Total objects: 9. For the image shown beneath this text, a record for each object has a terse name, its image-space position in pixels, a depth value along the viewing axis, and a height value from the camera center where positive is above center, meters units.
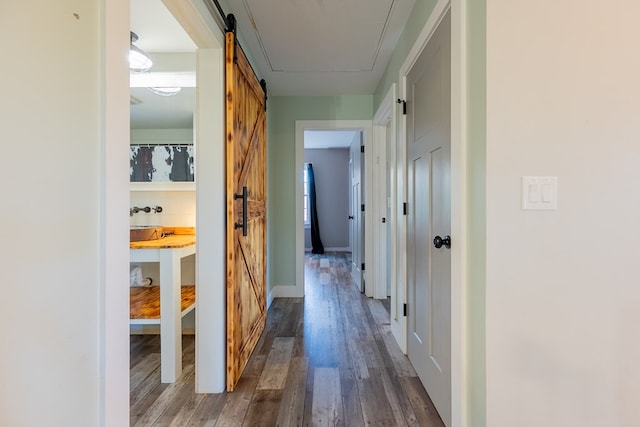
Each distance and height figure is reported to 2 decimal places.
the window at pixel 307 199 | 7.49 +0.36
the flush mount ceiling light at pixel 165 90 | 2.42 +1.00
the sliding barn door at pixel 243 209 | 1.79 +0.03
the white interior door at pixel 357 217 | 4.00 -0.05
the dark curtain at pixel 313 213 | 7.44 +0.00
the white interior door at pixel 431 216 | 1.47 -0.01
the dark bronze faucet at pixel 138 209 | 2.55 +0.04
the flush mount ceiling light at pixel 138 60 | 2.06 +1.10
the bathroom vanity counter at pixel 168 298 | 1.86 -0.53
